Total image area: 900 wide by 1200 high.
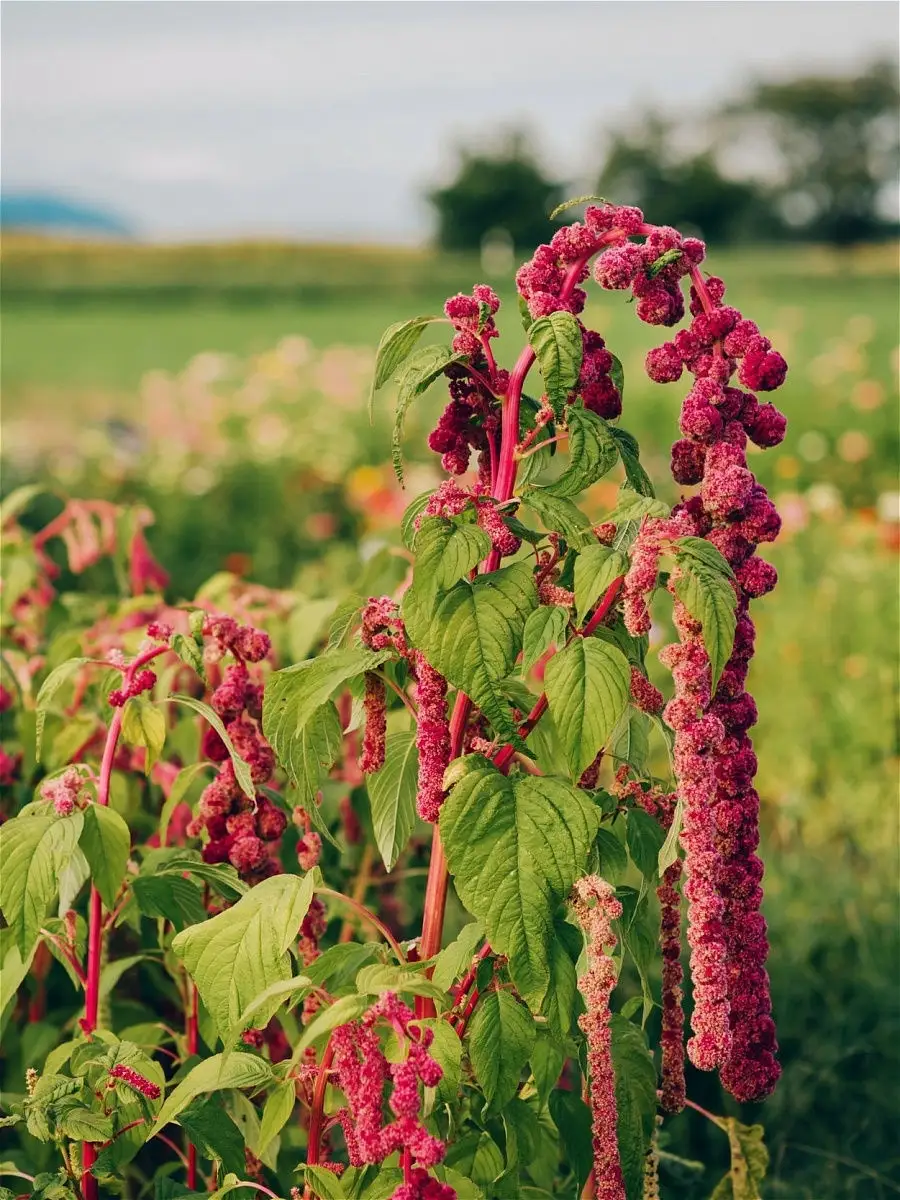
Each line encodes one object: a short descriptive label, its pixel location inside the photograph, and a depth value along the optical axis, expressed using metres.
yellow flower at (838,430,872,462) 6.70
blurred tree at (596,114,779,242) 69.81
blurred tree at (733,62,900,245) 71.25
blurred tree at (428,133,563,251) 70.31
